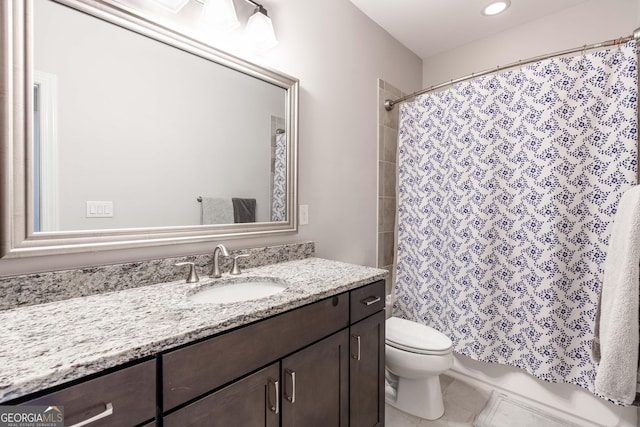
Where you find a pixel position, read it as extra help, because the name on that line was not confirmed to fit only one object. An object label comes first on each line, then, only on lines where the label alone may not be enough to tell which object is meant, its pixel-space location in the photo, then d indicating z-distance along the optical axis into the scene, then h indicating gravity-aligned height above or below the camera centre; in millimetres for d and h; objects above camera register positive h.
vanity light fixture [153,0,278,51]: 1184 +821
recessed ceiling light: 1869 +1310
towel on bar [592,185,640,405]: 952 -373
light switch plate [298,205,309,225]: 1665 -16
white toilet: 1598 -832
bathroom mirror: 883 +286
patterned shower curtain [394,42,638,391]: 1467 +52
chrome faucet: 1239 -210
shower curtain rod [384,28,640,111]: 1395 +818
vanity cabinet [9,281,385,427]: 621 -452
